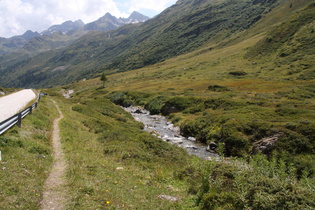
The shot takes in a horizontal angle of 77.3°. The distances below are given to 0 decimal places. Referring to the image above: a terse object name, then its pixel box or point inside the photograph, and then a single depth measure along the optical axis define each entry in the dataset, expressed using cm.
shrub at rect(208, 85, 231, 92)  5822
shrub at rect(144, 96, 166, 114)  5153
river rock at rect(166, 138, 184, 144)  2892
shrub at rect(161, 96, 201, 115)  4678
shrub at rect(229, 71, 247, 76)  8601
